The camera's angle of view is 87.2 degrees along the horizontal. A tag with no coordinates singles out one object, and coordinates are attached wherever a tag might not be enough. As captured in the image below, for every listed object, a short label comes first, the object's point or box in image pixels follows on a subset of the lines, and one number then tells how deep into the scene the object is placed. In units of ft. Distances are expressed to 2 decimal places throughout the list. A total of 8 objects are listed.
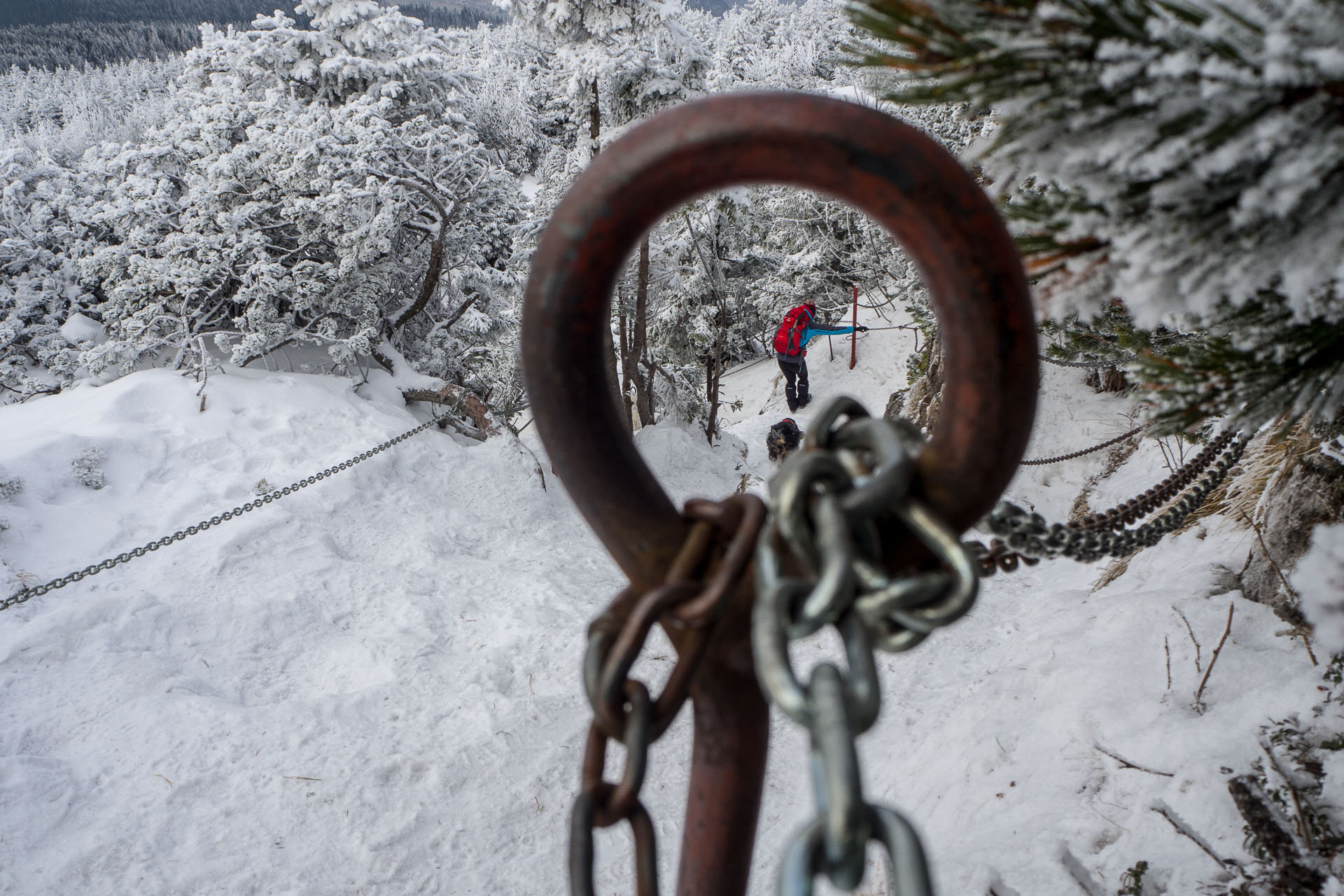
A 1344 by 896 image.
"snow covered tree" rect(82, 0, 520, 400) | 27.12
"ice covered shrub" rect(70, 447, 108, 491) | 19.93
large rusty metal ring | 2.40
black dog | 37.29
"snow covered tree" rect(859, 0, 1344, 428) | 2.70
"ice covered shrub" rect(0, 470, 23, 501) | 18.30
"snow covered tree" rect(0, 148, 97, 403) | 38.45
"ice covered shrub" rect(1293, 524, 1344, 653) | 4.44
